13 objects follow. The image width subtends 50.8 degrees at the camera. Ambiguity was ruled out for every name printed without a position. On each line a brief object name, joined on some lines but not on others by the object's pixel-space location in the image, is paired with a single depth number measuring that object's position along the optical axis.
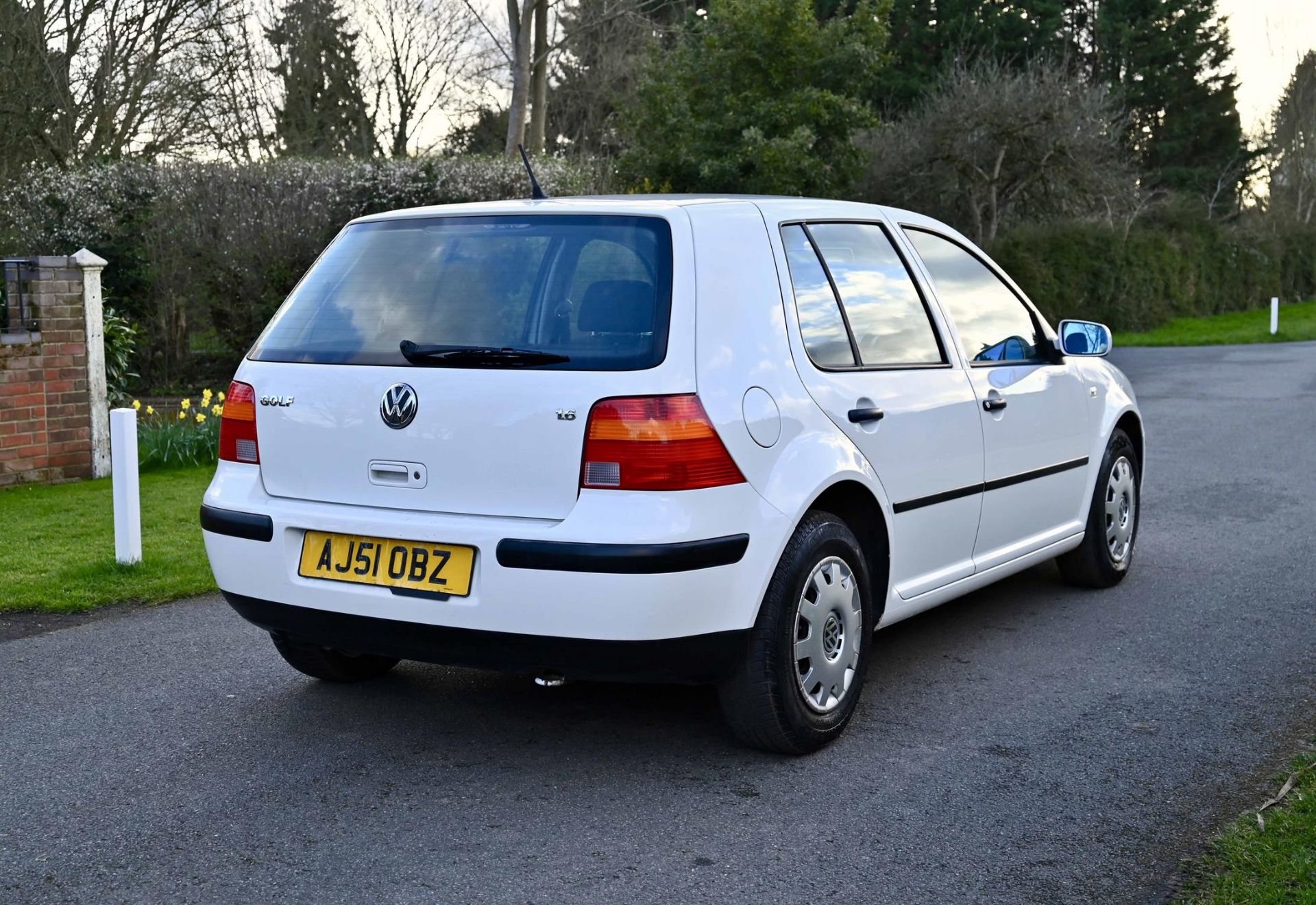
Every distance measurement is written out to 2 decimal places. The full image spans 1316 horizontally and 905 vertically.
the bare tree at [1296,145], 47.47
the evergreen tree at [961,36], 39.62
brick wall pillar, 9.62
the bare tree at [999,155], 26.17
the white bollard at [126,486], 6.63
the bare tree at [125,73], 20.67
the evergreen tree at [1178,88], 45.38
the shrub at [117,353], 11.75
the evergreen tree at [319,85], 32.56
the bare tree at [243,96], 23.56
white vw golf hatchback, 3.82
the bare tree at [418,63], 34.34
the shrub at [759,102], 22.27
